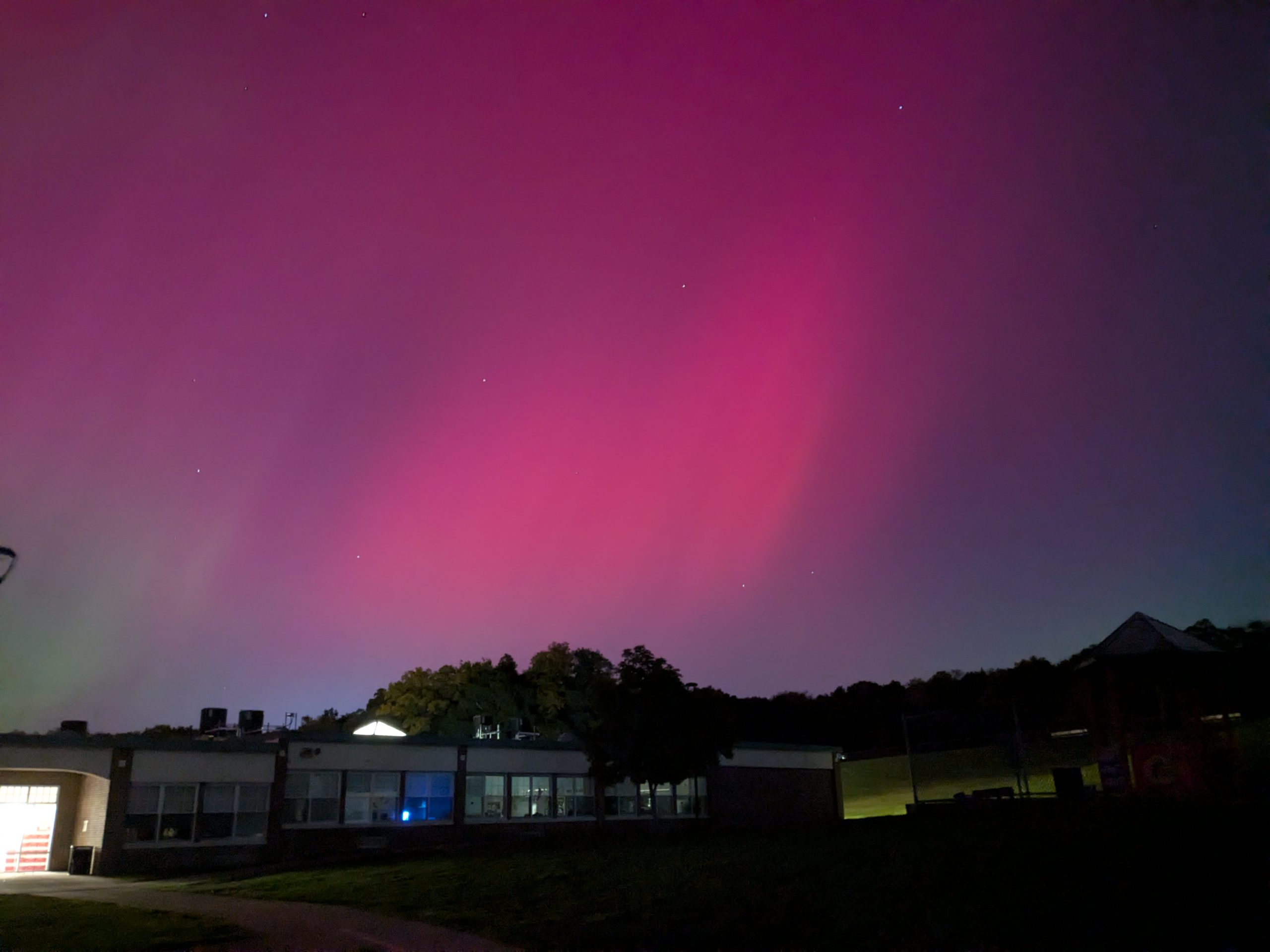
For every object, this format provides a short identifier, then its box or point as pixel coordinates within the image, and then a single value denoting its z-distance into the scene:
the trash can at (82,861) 30.02
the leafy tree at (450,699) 66.31
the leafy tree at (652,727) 36.78
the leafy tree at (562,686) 68.12
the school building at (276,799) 30.45
